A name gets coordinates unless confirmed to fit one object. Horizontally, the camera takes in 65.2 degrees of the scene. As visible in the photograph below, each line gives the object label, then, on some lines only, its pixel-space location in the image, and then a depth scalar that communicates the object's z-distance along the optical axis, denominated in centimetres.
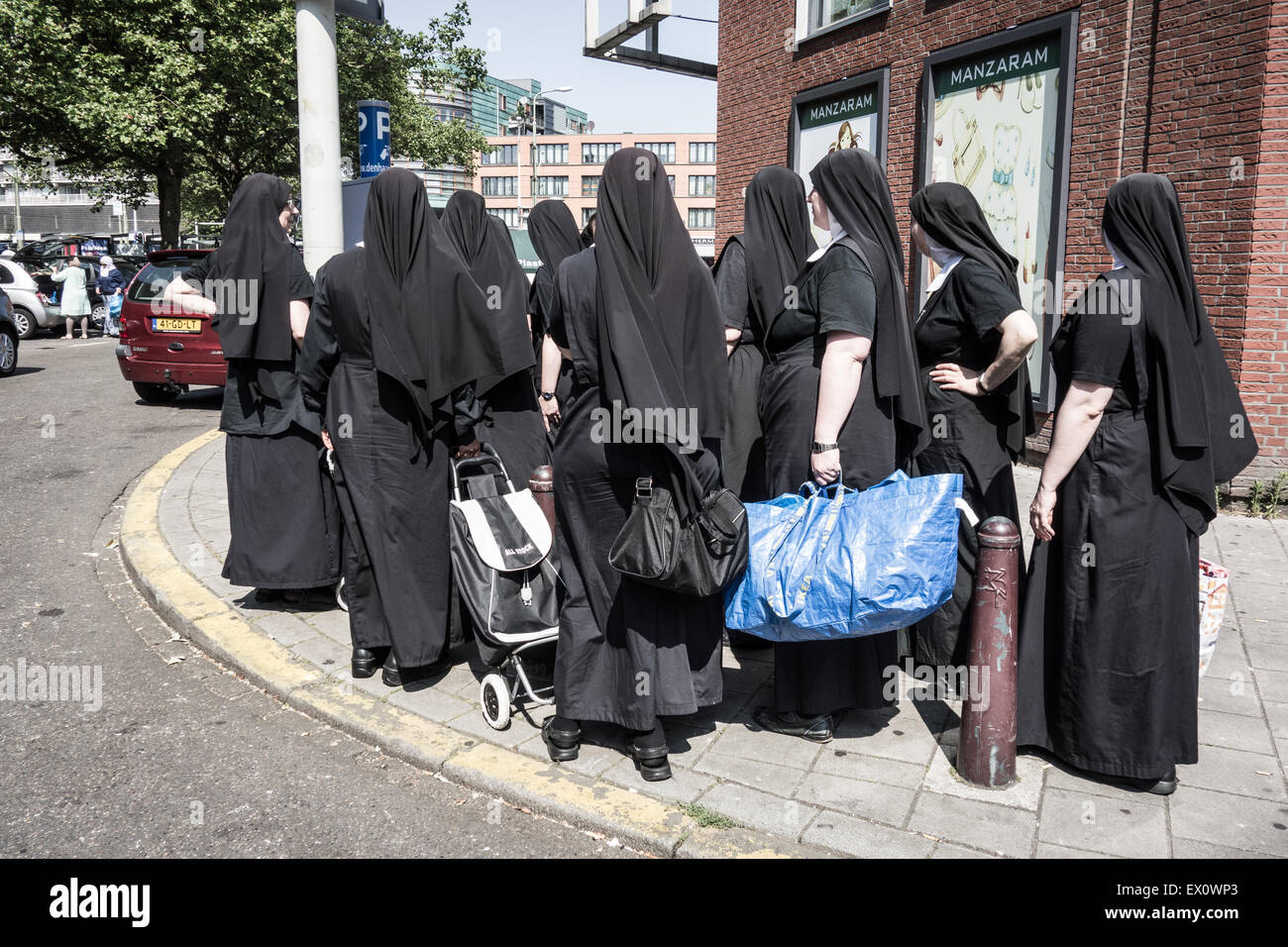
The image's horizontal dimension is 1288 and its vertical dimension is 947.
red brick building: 736
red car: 1265
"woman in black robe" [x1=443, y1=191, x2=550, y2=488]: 523
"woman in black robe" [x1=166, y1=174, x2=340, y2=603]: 500
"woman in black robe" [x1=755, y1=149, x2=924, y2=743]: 374
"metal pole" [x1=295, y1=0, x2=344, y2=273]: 693
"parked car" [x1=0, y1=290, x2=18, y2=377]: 1520
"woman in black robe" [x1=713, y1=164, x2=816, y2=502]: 424
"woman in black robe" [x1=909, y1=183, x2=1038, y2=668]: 412
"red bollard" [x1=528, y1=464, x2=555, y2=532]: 432
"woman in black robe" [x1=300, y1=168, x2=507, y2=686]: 421
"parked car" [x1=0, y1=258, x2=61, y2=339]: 2133
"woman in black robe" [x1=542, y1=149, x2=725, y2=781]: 336
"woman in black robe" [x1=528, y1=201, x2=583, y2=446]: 585
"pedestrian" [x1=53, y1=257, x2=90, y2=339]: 2203
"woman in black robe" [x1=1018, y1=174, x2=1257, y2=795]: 337
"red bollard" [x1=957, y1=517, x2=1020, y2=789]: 349
